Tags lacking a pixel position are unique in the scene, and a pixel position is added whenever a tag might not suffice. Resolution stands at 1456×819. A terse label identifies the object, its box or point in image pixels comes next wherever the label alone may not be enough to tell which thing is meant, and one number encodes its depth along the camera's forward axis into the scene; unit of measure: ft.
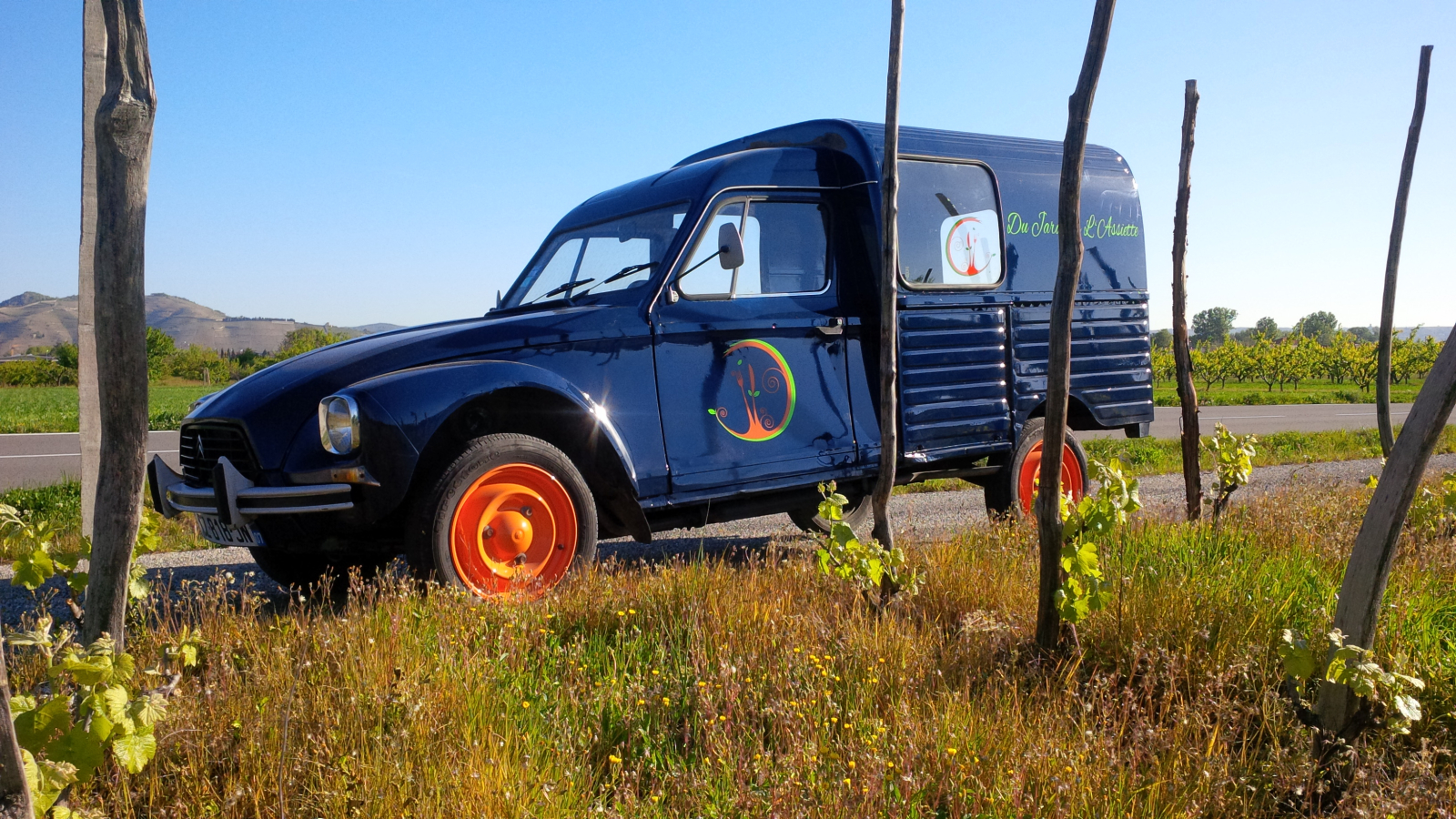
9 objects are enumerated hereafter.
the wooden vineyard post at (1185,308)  17.87
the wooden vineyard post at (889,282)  14.03
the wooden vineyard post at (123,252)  8.06
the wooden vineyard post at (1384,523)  8.47
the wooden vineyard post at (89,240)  13.79
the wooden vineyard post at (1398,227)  19.80
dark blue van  13.53
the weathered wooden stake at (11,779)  5.82
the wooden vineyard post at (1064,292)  11.16
